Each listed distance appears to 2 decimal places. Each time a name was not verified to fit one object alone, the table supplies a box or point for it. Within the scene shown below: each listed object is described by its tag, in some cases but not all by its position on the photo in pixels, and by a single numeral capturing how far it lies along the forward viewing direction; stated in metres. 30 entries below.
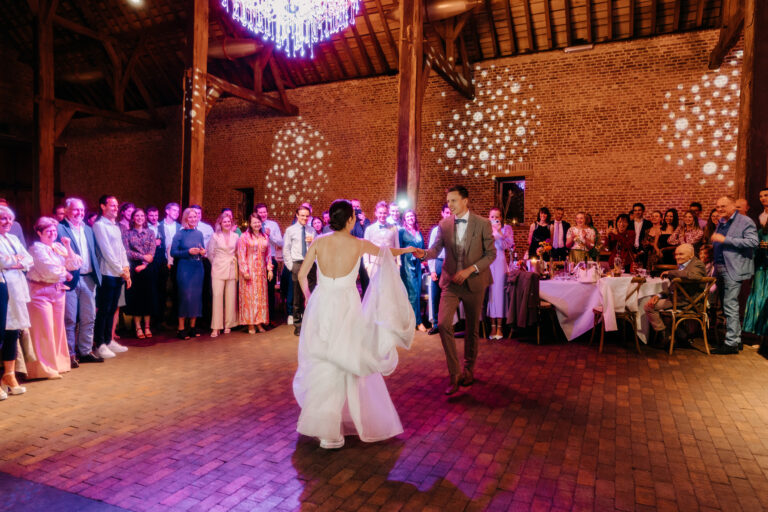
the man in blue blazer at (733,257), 5.43
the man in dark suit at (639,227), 7.77
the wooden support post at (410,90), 7.90
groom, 4.00
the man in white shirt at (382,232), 6.39
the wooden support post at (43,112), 10.38
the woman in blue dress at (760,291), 5.41
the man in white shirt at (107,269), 5.14
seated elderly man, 5.51
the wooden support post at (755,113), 6.25
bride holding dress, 2.91
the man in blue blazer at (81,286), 4.72
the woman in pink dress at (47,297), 4.25
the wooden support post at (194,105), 8.30
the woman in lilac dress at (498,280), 6.27
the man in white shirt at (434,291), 6.55
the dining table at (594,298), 5.65
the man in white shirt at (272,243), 6.86
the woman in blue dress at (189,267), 6.19
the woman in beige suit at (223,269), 6.30
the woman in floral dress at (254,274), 6.43
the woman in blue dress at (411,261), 6.64
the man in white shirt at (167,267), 6.61
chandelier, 7.09
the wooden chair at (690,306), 5.53
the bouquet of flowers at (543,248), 6.38
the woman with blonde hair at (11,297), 3.79
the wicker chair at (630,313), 5.58
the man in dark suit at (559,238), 8.43
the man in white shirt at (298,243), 6.56
